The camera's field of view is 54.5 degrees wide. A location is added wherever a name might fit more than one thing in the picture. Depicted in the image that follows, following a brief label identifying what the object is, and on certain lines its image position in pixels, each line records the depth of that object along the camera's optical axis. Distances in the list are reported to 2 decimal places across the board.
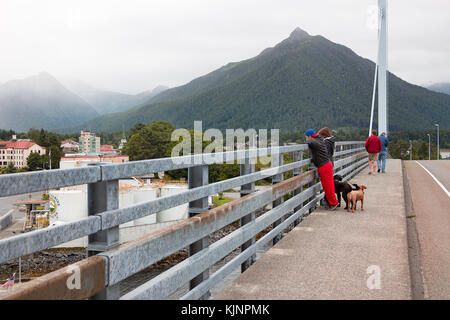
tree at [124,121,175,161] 118.50
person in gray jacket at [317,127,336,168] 9.09
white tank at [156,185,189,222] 63.70
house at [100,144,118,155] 147.88
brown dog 8.73
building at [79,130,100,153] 151.38
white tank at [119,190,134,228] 50.81
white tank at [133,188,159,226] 56.04
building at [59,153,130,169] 71.66
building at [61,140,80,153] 172.00
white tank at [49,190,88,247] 52.13
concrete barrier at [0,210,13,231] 79.06
